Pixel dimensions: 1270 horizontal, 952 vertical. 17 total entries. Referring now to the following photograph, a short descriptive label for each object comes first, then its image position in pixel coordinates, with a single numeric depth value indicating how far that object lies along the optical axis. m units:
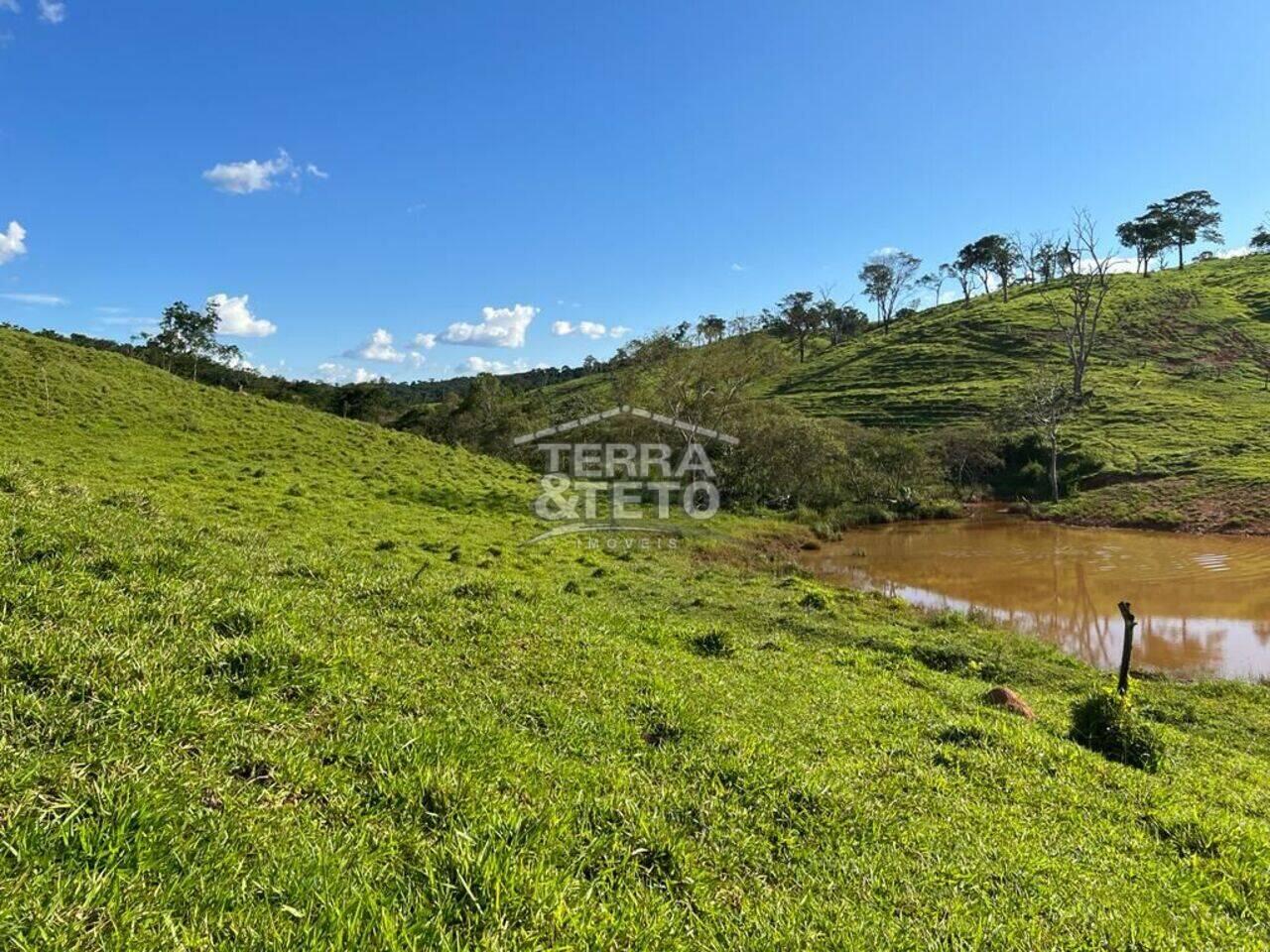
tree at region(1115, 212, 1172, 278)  97.19
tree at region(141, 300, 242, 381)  58.66
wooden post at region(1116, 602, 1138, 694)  9.77
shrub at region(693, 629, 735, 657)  9.64
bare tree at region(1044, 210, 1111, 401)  57.72
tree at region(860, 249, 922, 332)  110.75
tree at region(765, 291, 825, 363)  104.81
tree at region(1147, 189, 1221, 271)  96.75
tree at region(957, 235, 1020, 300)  102.81
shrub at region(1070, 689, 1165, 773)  7.62
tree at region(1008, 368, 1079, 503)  43.47
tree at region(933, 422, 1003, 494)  46.91
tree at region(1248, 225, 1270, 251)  103.81
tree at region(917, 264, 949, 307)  111.95
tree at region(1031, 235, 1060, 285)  78.56
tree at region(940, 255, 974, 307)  108.19
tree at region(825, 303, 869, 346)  108.38
